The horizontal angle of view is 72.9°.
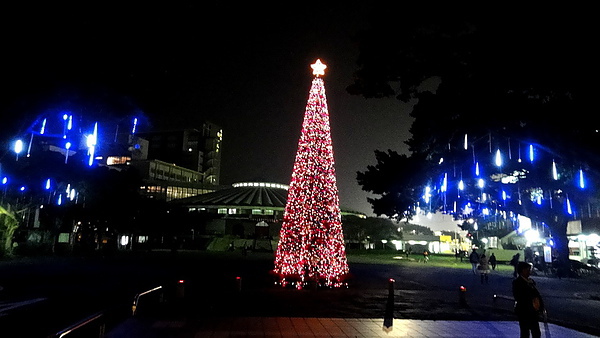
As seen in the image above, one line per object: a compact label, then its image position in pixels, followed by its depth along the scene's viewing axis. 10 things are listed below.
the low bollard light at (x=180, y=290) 11.59
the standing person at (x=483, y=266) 19.70
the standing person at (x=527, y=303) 6.62
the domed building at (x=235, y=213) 60.55
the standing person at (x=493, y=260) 28.39
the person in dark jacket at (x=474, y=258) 24.47
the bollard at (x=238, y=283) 14.06
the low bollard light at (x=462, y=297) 12.18
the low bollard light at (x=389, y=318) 8.64
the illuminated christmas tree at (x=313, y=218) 15.80
